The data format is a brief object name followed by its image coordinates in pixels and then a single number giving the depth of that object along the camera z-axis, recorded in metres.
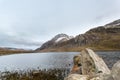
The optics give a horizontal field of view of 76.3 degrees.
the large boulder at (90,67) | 5.44
